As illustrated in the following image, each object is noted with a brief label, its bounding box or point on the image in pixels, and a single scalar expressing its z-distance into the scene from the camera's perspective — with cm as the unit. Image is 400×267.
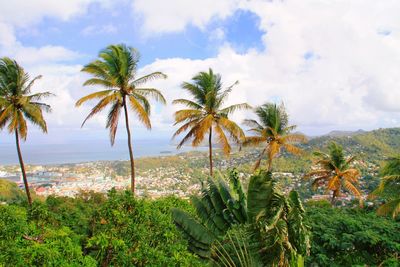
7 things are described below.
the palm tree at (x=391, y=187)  1414
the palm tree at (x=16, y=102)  1741
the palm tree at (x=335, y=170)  2305
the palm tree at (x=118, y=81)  1614
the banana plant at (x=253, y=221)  765
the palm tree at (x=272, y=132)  1838
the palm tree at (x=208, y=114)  1789
